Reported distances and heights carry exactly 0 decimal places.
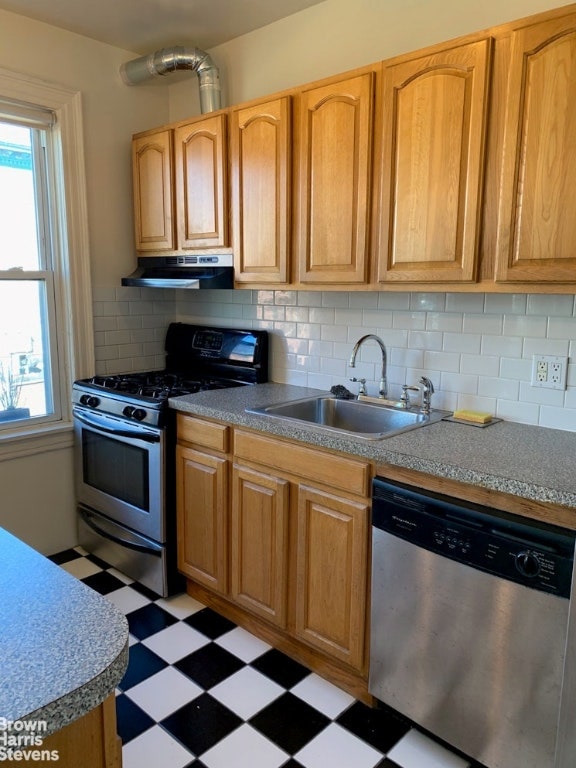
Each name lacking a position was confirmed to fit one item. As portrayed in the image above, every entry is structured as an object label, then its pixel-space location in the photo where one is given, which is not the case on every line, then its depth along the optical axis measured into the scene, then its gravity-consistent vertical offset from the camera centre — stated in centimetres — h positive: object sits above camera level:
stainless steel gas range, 250 -73
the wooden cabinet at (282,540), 189 -94
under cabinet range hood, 259 +11
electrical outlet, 195 -26
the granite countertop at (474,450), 147 -48
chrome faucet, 227 -26
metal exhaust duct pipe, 273 +114
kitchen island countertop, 69 -50
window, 271 +16
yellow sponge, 205 -45
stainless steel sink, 225 -50
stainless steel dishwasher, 142 -92
